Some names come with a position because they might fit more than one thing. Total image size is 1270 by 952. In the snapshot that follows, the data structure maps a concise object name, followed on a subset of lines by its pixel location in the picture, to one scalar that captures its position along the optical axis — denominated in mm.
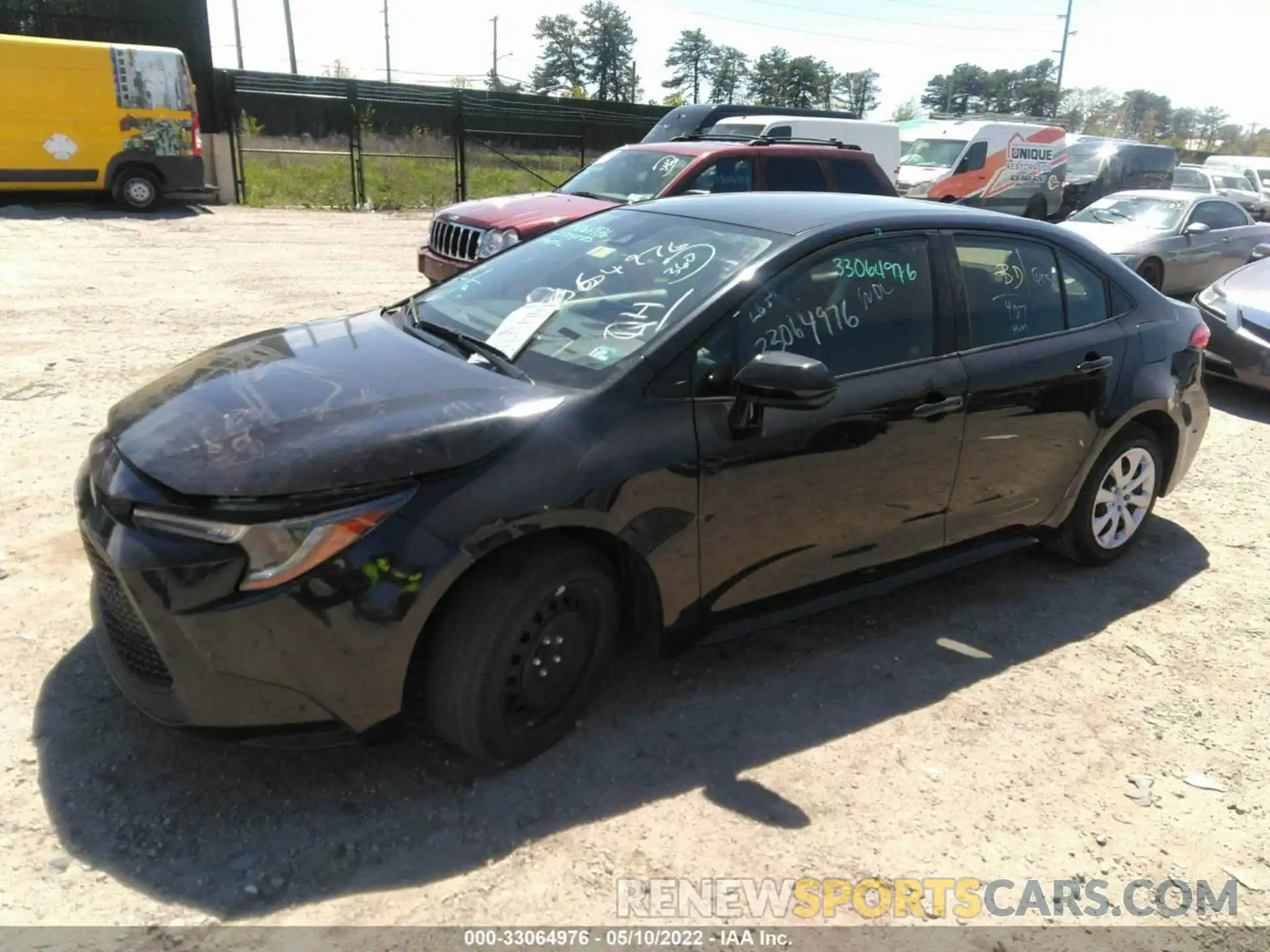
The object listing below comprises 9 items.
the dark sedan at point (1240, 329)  7586
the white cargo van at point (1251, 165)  24594
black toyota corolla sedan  2484
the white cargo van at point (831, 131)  13906
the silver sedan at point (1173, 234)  11453
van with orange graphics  17734
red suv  8312
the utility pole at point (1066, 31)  55781
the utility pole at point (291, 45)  41344
